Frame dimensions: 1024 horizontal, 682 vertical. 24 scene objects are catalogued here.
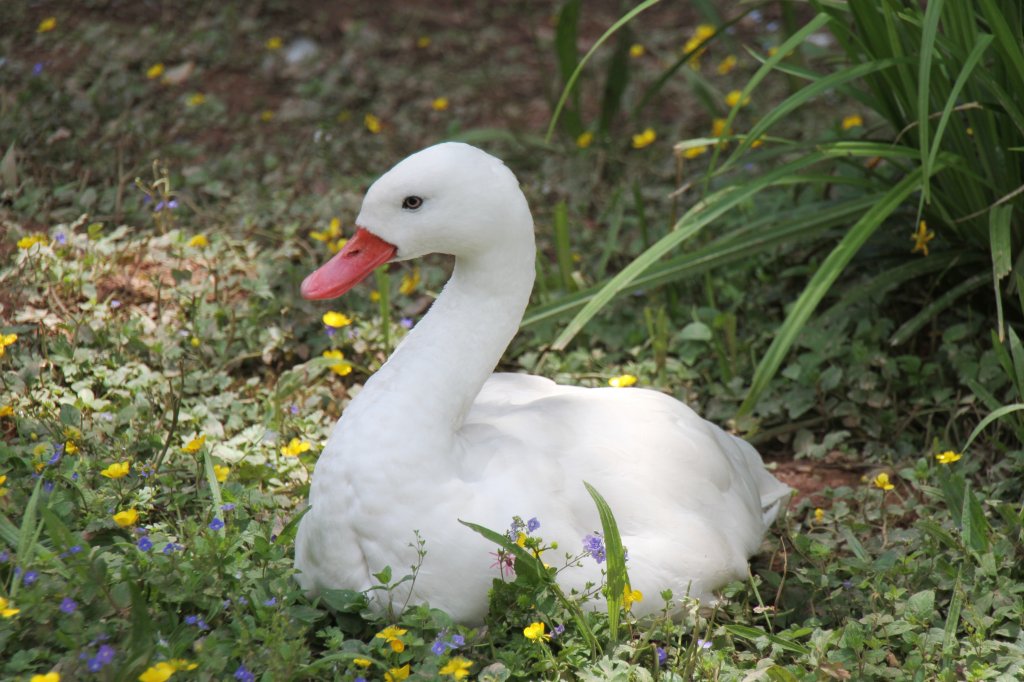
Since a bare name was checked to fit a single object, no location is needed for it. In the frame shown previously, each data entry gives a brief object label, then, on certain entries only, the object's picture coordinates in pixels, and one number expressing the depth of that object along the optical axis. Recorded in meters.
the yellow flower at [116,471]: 5.01
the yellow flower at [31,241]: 6.65
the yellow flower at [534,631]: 4.45
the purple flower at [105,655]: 3.89
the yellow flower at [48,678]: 3.80
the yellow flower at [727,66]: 10.67
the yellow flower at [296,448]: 5.79
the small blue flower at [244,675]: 4.15
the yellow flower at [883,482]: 5.65
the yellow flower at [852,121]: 8.49
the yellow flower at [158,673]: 3.87
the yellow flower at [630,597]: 4.62
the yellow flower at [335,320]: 6.53
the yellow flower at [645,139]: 8.69
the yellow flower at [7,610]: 3.94
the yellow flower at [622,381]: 6.57
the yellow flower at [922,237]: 6.66
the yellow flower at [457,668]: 4.31
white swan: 4.68
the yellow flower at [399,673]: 4.34
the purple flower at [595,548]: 4.60
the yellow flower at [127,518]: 4.69
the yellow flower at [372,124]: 9.58
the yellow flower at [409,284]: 7.57
